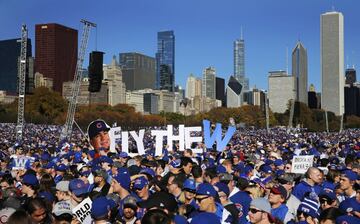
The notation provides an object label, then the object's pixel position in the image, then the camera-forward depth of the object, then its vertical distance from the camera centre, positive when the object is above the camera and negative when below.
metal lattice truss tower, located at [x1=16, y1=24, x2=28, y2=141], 34.06 +2.81
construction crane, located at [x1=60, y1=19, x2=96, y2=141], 40.81 +2.82
